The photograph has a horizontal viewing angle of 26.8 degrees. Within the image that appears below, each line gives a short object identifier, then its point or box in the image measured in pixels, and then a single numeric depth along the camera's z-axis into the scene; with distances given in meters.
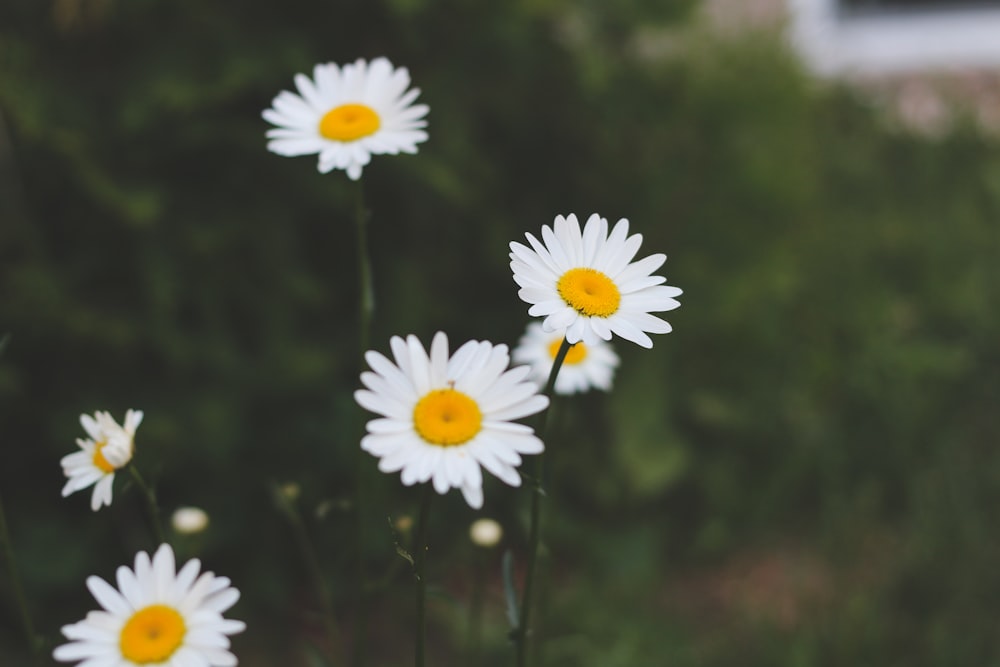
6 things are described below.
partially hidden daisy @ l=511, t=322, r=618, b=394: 0.65
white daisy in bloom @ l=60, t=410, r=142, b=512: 0.52
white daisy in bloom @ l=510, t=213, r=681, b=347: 0.51
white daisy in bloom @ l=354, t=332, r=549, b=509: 0.50
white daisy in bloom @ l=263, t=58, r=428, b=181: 0.58
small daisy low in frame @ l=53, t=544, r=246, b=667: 0.50
